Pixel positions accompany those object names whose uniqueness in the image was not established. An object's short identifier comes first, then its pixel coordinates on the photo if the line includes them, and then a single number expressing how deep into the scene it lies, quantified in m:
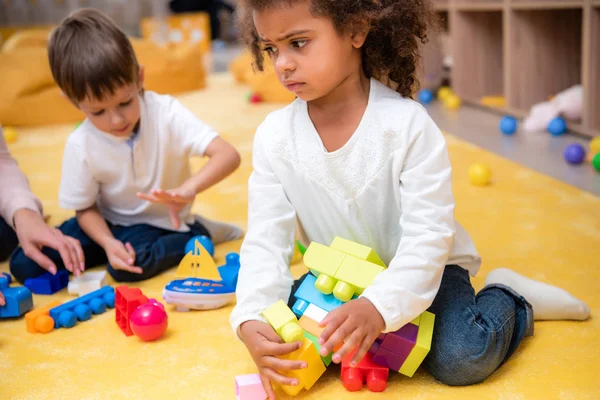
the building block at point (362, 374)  0.90
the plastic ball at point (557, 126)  2.24
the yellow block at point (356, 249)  0.93
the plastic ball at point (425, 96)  3.04
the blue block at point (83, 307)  1.15
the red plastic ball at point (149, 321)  1.05
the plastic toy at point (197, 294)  1.17
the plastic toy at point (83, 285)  1.29
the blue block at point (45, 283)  1.31
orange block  1.13
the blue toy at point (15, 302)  1.19
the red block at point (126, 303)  1.11
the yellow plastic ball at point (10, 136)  2.63
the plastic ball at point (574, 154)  1.88
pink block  0.88
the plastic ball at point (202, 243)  1.37
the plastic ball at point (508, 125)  2.31
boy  1.28
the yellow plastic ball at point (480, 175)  1.76
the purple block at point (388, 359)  0.90
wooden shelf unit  2.09
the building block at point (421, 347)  0.89
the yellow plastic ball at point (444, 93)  3.05
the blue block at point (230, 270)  1.22
